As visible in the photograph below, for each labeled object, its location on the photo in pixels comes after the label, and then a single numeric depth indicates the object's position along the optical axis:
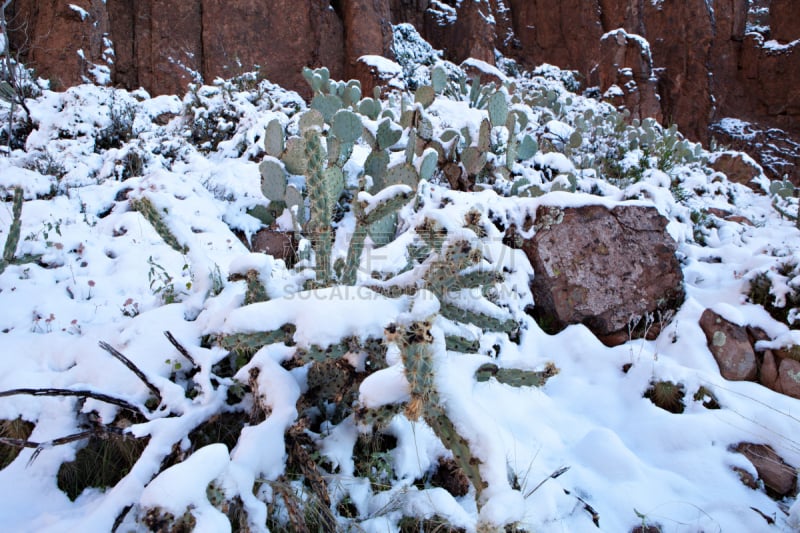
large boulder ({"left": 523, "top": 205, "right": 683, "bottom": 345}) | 3.13
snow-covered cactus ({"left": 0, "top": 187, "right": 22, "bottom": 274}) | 2.21
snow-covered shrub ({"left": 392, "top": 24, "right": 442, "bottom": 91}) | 10.09
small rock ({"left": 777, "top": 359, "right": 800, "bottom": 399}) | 2.52
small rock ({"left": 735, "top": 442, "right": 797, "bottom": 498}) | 1.99
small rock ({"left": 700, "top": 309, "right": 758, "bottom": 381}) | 2.68
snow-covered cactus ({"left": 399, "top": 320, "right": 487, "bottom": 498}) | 1.15
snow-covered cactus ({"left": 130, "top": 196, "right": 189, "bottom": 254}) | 1.93
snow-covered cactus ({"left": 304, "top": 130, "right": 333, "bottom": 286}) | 1.79
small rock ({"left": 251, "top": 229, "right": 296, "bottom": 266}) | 3.47
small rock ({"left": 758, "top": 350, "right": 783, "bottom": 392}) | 2.59
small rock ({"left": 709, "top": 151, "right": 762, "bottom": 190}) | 8.45
